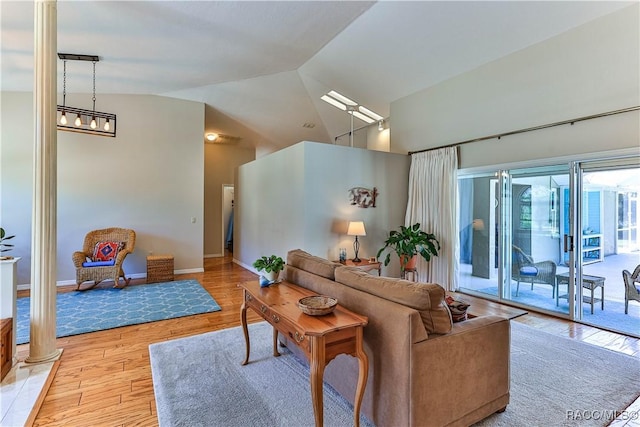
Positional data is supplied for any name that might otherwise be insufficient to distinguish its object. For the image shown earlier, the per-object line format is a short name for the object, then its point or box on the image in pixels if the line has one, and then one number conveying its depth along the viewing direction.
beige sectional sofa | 1.63
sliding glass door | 3.63
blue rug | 3.55
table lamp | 4.79
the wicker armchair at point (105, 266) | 4.84
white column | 2.61
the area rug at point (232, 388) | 1.97
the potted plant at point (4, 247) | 4.86
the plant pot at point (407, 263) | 5.07
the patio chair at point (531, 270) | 4.19
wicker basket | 5.54
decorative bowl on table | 1.80
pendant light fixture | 4.00
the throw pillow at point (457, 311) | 1.98
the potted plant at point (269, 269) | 2.59
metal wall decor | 5.21
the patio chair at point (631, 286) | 3.47
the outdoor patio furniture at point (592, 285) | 3.79
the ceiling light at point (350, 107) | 6.77
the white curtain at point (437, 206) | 5.07
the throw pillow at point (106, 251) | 5.25
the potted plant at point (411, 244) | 4.98
